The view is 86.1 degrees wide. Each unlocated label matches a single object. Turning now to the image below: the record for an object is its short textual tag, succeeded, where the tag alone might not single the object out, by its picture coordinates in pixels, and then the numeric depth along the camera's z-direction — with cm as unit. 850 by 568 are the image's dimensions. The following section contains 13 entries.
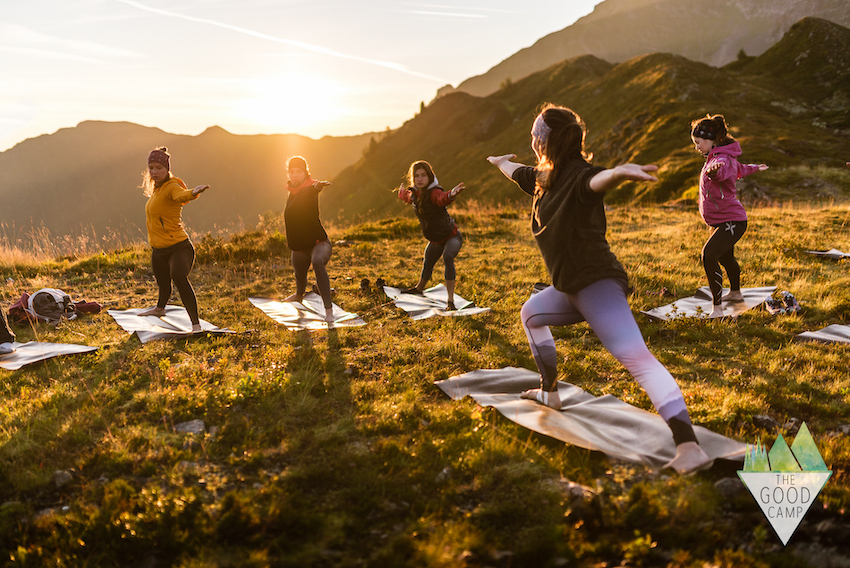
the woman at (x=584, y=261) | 329
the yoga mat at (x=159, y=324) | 686
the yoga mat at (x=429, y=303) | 802
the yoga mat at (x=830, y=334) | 593
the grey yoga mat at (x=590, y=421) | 351
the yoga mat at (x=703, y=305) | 723
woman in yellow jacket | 678
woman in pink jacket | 687
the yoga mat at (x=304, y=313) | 772
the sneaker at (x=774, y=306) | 712
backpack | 767
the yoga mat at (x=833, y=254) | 1005
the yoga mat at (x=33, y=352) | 574
